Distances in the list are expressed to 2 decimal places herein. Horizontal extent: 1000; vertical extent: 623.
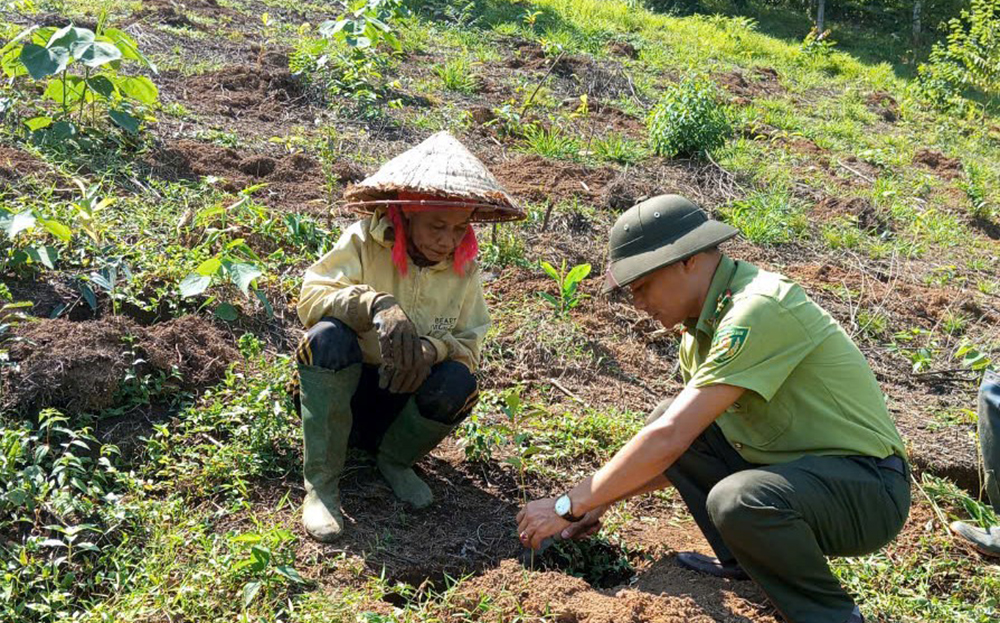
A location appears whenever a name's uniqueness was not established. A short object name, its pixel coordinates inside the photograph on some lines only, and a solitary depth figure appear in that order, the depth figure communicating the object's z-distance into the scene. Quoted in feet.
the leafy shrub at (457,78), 23.34
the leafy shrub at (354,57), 20.17
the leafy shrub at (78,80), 13.39
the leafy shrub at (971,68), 31.96
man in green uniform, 7.97
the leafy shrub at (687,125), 21.15
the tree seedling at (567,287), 13.97
